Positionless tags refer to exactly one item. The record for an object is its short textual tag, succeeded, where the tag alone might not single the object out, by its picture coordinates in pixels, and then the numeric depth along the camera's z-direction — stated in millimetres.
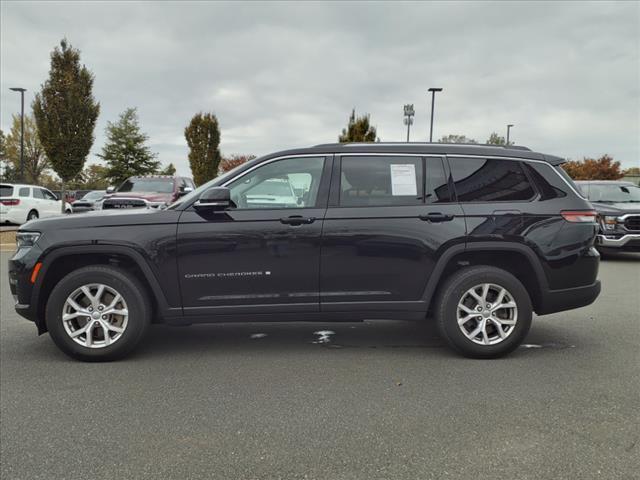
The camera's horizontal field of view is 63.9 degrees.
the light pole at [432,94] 28188
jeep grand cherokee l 4285
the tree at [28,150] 46031
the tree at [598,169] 45719
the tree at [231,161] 58525
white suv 18094
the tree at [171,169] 79388
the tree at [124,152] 45438
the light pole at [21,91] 28891
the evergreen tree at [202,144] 32562
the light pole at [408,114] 25734
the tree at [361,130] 29203
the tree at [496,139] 51875
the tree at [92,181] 62391
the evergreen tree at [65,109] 15828
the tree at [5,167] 49938
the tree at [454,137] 53584
